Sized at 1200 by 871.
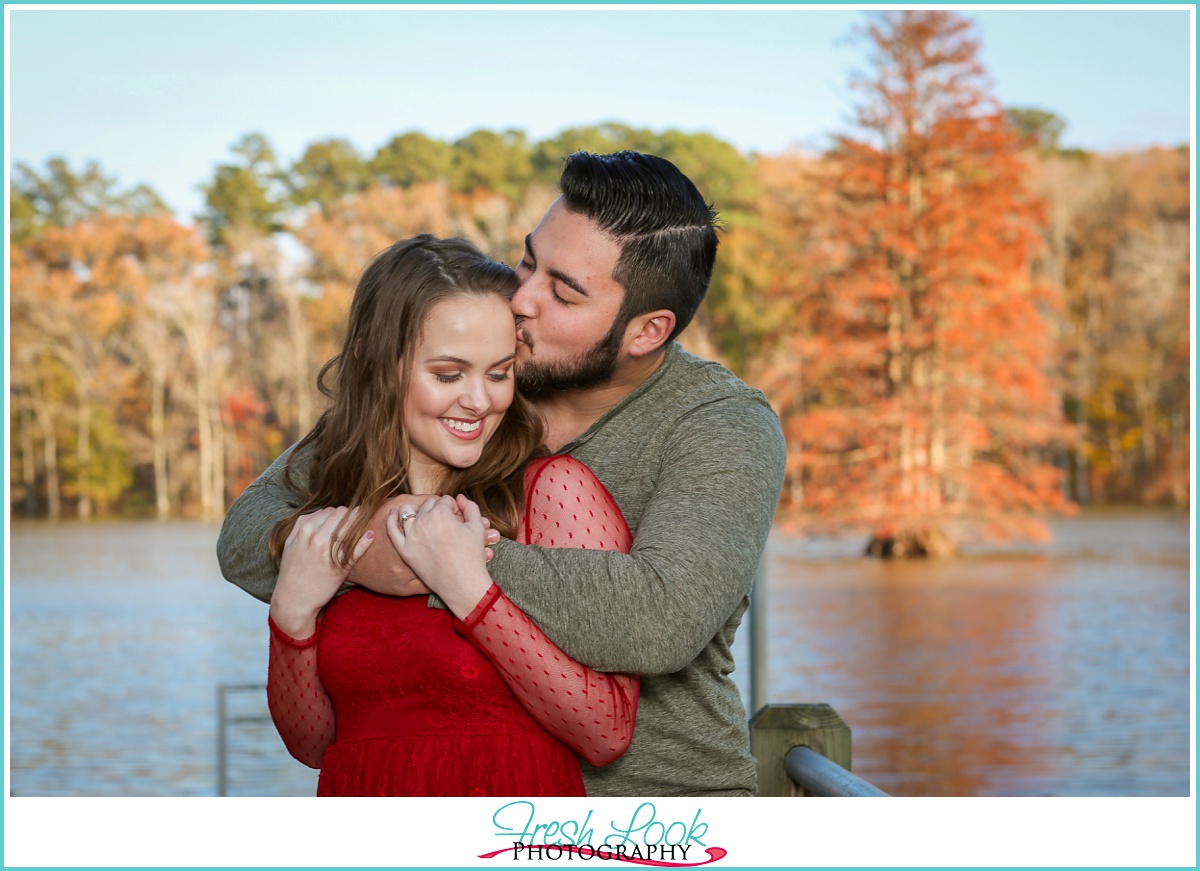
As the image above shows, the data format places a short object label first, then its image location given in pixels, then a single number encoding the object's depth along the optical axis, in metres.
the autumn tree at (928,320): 22.89
